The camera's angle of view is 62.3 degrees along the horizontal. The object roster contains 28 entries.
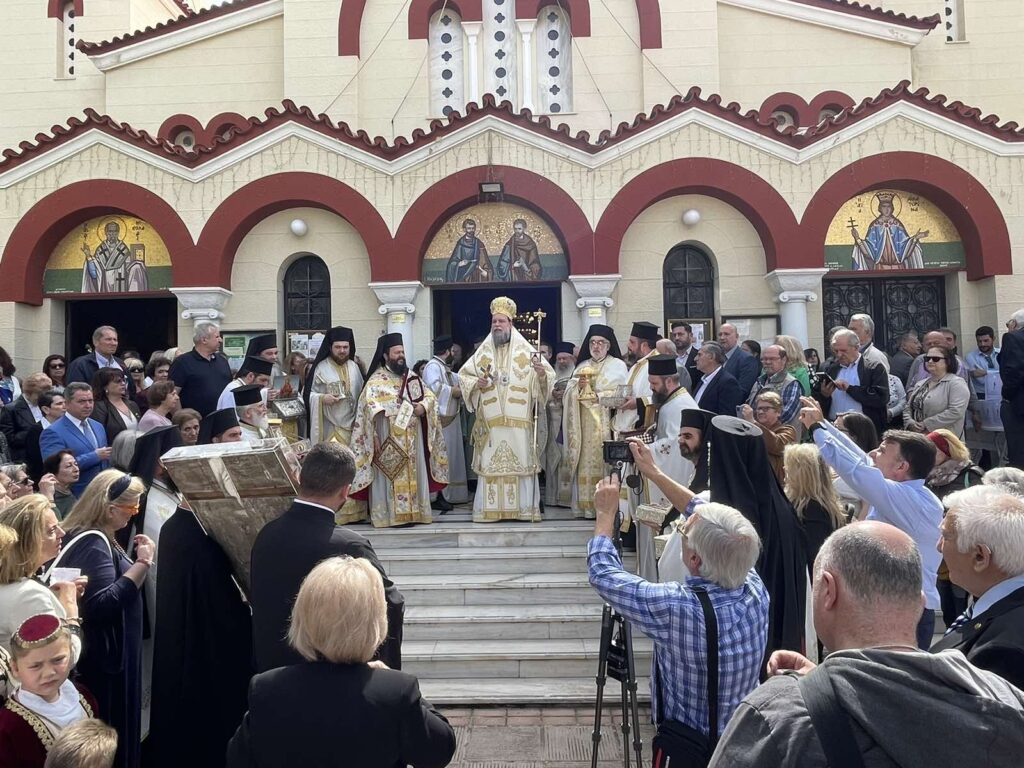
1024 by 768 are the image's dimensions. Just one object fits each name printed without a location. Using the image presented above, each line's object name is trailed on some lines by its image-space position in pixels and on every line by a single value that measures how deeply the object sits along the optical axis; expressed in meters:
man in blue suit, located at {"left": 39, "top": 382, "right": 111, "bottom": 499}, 6.68
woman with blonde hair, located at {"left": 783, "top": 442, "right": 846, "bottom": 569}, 4.74
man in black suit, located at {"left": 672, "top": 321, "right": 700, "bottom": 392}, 9.30
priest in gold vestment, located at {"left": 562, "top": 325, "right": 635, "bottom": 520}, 8.80
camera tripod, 4.08
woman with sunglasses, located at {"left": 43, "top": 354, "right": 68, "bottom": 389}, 9.52
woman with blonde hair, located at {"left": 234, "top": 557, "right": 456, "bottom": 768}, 2.29
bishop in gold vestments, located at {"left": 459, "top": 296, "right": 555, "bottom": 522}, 8.74
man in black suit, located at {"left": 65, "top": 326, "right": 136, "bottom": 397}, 8.76
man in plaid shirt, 2.89
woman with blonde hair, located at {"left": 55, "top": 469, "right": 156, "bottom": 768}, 3.65
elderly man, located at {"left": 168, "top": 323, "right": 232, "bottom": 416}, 8.58
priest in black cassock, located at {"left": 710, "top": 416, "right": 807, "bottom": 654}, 3.86
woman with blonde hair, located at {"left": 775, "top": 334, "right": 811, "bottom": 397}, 7.84
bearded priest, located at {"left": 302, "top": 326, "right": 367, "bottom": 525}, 8.78
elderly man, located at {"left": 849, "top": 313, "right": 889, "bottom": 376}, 8.03
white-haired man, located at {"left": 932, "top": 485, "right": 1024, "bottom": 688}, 2.48
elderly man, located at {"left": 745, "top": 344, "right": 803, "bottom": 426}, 7.57
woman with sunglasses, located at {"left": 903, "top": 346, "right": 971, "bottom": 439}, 7.82
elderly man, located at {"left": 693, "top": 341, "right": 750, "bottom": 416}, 7.84
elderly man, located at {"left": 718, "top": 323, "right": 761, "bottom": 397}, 8.59
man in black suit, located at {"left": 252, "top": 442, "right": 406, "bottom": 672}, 3.27
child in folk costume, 2.84
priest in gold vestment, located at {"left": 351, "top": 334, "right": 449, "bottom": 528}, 8.59
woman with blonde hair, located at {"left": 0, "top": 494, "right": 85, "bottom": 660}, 3.26
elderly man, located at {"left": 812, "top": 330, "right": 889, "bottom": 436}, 7.78
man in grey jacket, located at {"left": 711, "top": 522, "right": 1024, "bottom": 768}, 1.54
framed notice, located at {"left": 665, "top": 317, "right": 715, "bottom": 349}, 11.55
